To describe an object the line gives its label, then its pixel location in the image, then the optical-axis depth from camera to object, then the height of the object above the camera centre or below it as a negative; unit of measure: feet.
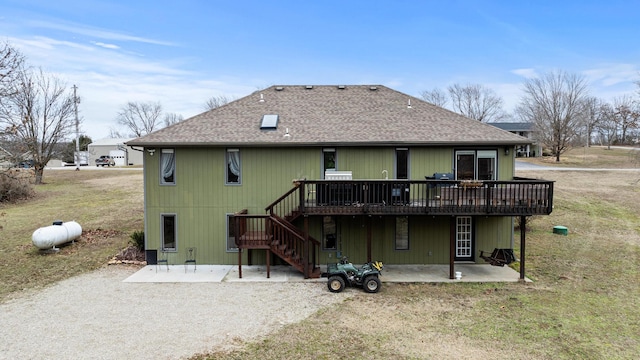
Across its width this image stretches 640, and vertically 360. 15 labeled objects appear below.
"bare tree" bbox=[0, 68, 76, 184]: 104.75 +14.81
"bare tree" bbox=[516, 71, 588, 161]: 155.94 +22.58
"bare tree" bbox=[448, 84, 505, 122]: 209.67 +34.89
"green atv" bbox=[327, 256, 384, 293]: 35.37 -10.83
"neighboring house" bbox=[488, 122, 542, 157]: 178.79 +16.42
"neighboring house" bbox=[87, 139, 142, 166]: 189.78 +5.68
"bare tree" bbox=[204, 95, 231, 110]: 195.83 +32.81
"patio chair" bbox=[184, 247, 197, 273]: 44.50 -10.81
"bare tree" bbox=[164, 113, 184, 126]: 254.06 +31.28
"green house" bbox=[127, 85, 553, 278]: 42.78 -1.52
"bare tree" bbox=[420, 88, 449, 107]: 221.05 +39.01
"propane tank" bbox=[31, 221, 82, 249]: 46.85 -9.09
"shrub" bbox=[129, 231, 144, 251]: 47.34 -9.59
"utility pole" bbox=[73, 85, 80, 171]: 124.47 +20.47
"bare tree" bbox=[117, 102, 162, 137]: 244.83 +31.85
